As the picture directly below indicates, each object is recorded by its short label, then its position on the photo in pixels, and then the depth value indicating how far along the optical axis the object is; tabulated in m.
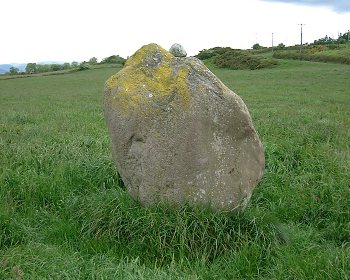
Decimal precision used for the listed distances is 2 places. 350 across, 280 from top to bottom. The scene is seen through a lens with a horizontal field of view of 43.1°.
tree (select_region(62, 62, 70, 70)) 82.19
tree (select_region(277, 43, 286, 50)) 78.66
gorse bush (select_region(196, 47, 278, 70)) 51.31
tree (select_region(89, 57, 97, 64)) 94.50
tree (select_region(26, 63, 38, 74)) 82.53
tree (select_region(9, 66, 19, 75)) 82.94
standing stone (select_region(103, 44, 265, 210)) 5.57
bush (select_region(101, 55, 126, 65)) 79.28
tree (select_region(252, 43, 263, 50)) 88.37
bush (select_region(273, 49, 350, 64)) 50.24
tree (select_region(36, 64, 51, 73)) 77.39
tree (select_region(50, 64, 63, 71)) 78.99
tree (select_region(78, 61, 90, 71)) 68.56
